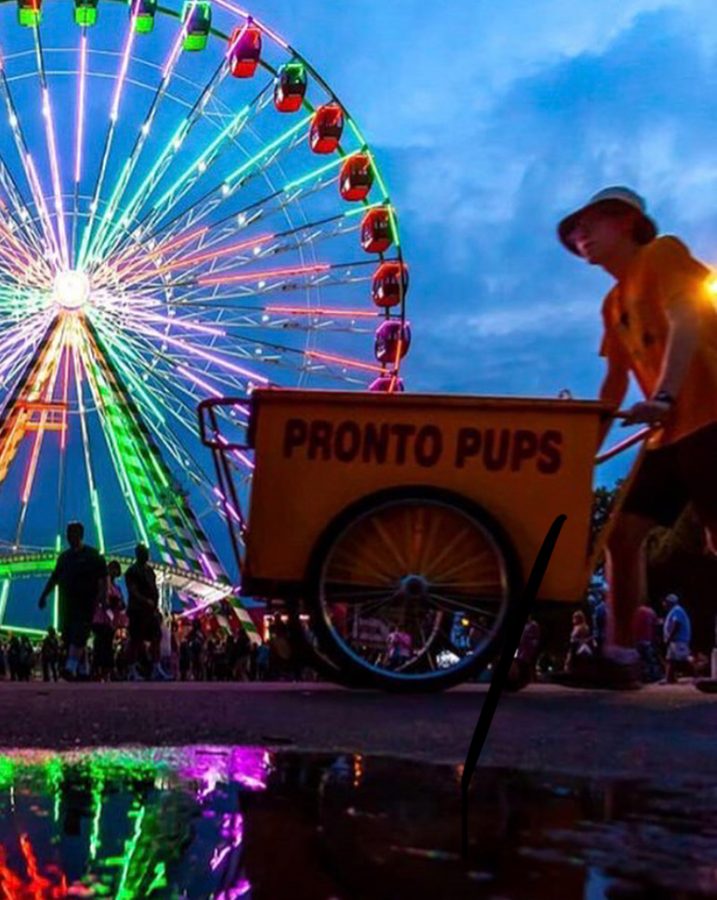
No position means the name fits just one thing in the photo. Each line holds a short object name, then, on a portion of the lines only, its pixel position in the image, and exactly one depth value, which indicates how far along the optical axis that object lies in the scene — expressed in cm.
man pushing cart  482
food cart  500
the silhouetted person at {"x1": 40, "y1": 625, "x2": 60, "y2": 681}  1967
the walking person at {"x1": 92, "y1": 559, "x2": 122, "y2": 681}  1062
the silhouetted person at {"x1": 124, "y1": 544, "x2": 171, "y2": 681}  1052
